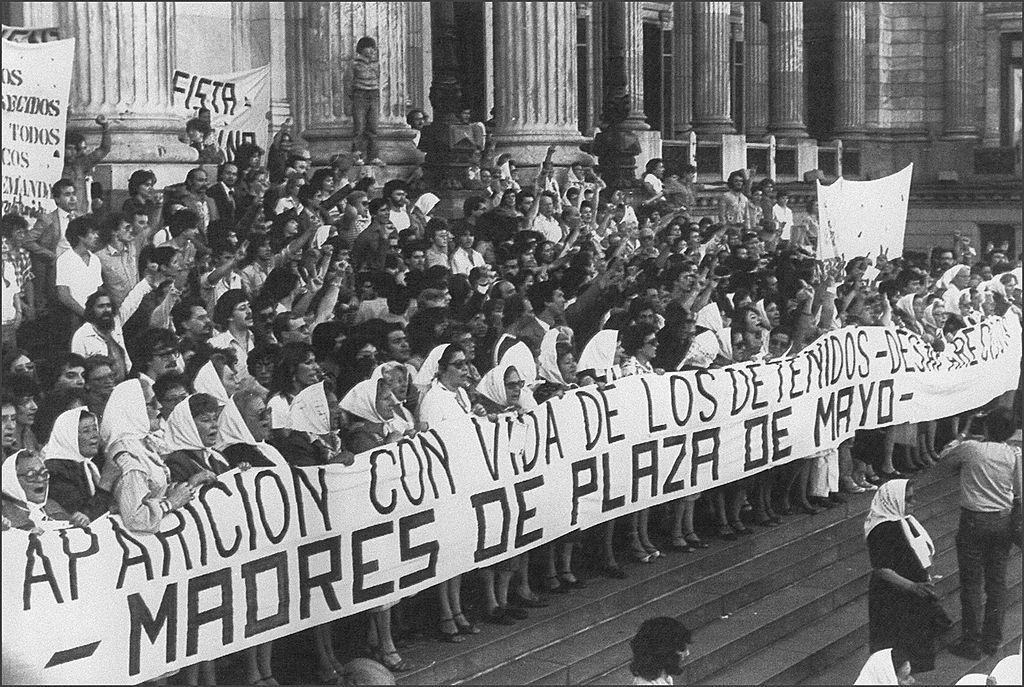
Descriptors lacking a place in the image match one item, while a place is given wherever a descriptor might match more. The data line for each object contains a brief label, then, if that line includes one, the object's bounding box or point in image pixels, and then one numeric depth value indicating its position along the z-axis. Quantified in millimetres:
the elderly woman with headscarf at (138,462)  13422
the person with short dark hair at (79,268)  15733
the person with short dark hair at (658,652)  13178
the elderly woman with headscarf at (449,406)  16355
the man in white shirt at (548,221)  22903
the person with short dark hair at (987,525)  19555
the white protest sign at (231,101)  18355
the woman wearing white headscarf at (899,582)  18148
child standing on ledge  21511
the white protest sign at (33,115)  14992
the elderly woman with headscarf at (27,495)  13104
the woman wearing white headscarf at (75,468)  13591
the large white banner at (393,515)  12955
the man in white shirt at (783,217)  25214
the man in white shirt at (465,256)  20340
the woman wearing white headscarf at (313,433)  15244
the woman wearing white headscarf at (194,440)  14207
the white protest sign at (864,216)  25229
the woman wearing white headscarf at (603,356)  19140
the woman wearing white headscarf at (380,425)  15866
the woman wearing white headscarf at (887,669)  17255
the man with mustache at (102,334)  15015
